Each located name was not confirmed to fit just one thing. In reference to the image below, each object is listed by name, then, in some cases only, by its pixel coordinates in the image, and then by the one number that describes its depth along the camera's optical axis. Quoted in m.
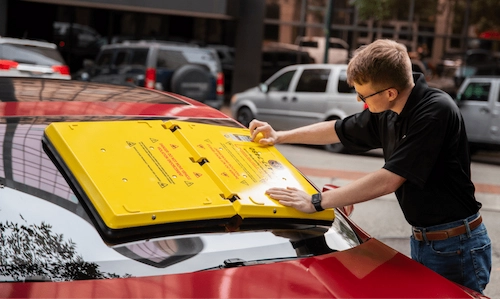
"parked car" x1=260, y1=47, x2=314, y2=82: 21.55
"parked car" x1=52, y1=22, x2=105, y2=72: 23.72
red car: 1.98
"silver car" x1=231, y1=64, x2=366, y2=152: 13.46
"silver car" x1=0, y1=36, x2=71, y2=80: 12.67
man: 2.61
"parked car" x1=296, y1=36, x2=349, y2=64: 20.97
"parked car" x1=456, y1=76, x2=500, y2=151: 13.52
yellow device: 2.15
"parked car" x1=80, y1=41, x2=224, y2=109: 14.39
